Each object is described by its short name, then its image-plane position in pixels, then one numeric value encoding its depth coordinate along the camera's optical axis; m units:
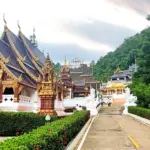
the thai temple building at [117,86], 43.30
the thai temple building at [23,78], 12.94
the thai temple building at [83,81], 31.49
